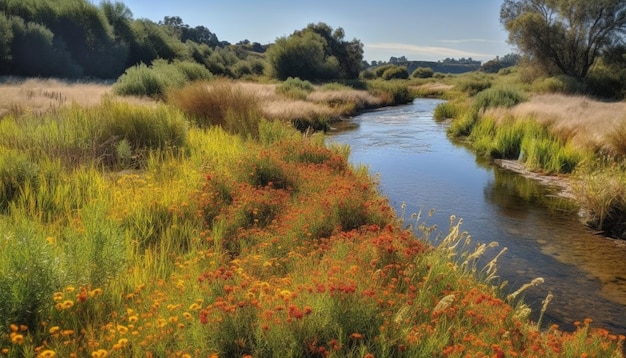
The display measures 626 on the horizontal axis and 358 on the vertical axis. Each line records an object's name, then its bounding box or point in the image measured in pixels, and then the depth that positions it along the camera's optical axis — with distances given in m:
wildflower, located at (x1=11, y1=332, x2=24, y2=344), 2.78
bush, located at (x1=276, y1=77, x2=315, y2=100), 26.05
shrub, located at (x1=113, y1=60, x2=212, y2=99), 16.92
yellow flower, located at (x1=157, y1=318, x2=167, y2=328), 3.19
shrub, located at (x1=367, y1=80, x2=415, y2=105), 34.88
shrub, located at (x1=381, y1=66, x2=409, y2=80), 63.41
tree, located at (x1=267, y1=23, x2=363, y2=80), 42.12
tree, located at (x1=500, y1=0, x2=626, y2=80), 30.22
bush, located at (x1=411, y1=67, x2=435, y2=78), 69.56
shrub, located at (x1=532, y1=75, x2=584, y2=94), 28.47
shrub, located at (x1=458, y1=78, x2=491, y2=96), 35.88
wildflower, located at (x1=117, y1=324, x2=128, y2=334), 3.15
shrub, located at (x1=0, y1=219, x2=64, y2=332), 3.34
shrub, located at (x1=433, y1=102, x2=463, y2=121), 25.44
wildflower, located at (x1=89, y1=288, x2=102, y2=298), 3.57
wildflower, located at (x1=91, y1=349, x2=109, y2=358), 2.77
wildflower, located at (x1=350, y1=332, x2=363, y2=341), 3.06
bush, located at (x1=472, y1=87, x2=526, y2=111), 20.18
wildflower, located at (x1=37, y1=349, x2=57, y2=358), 2.73
